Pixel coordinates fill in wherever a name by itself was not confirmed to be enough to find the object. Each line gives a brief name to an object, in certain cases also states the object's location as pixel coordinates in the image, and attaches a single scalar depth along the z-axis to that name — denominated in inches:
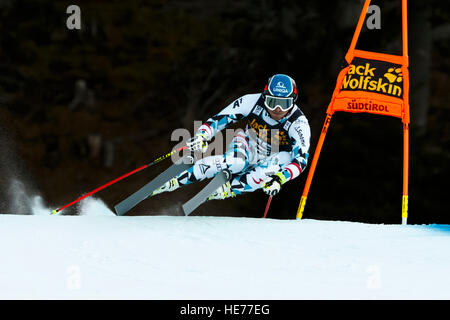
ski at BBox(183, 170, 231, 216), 431.8
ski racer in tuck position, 437.1
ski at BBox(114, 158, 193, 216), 449.4
